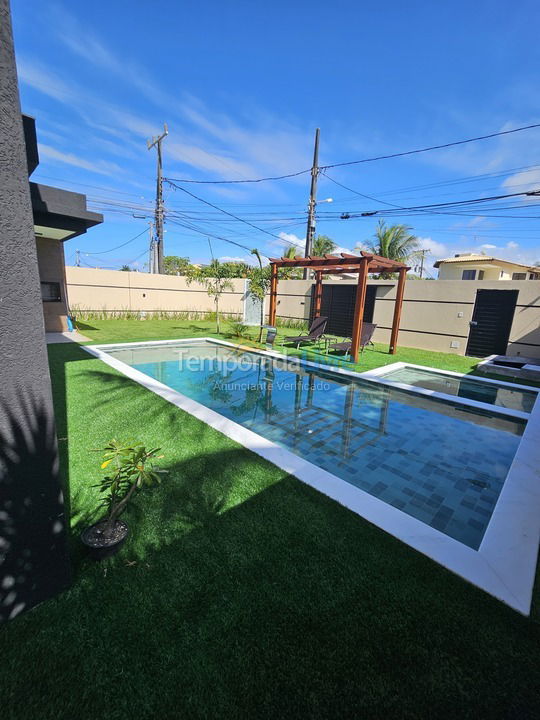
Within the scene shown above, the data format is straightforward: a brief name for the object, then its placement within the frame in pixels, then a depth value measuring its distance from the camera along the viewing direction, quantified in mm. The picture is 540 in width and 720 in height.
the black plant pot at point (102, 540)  2410
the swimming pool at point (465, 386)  7570
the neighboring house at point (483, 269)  28156
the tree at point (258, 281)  14109
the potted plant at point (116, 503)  2398
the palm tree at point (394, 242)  22922
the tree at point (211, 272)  14531
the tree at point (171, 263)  46388
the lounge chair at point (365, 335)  11483
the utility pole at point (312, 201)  20328
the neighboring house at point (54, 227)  8758
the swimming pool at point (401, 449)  2893
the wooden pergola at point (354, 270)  10078
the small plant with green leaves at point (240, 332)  14539
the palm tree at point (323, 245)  25859
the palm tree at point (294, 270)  18159
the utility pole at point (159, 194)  24078
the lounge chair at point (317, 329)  13120
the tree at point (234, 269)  14711
